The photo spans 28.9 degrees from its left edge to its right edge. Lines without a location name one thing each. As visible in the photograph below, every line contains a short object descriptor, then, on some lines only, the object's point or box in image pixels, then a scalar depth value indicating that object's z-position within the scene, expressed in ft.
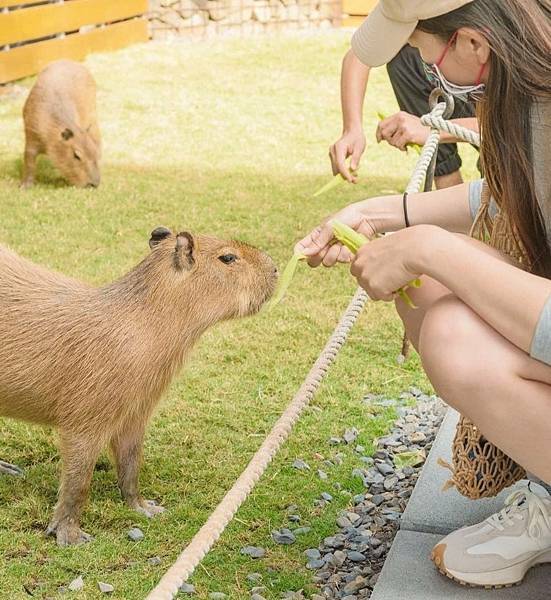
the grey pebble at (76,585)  7.77
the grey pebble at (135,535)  8.54
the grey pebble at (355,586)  7.74
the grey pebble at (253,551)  8.27
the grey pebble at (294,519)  8.79
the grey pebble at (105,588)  7.73
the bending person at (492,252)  5.90
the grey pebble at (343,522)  8.70
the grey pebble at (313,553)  8.25
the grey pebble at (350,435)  10.23
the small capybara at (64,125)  19.33
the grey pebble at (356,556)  8.18
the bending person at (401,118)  10.91
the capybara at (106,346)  8.57
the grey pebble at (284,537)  8.47
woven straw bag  6.93
